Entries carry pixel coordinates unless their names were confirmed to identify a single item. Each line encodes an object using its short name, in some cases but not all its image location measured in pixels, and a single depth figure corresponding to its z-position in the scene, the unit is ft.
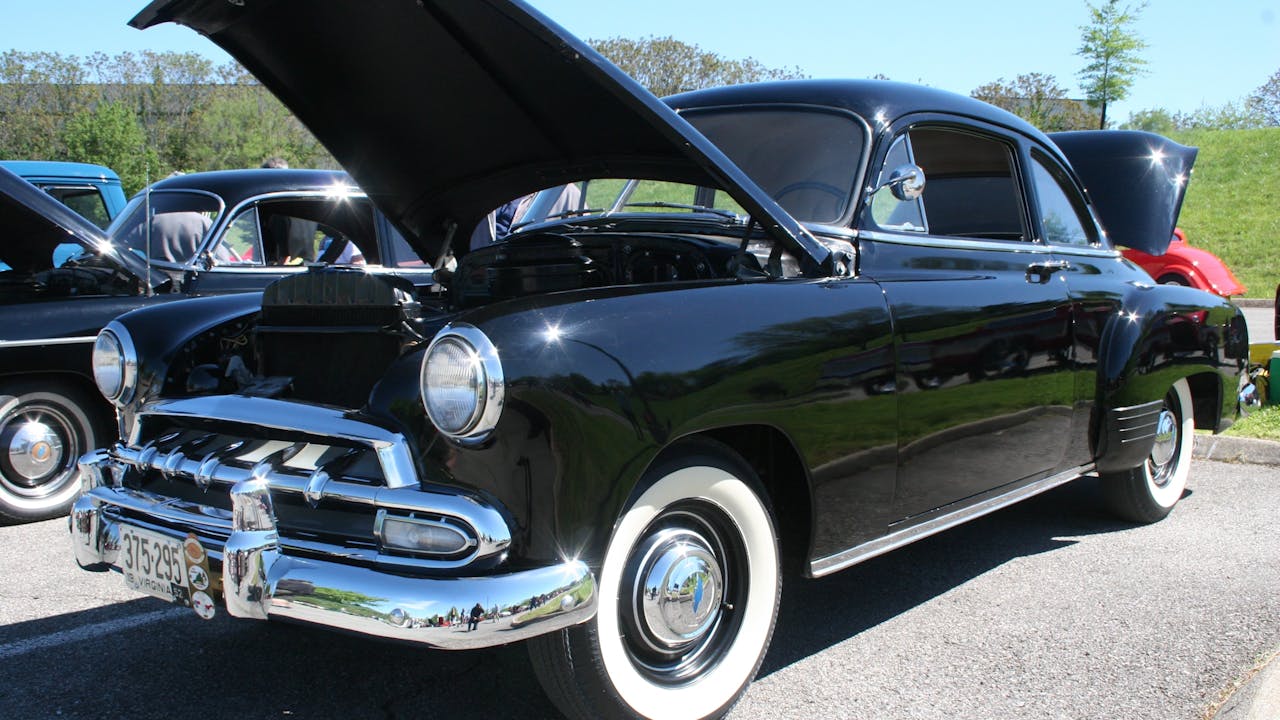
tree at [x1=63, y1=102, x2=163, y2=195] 89.71
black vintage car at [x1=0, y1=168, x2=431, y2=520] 15.14
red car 42.29
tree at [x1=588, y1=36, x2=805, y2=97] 121.08
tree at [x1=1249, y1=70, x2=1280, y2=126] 134.10
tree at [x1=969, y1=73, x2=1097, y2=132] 107.34
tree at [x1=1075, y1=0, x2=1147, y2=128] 93.35
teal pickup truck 33.01
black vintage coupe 6.86
